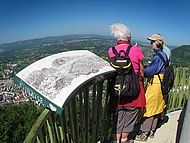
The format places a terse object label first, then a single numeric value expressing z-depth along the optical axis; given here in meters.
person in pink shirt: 2.33
